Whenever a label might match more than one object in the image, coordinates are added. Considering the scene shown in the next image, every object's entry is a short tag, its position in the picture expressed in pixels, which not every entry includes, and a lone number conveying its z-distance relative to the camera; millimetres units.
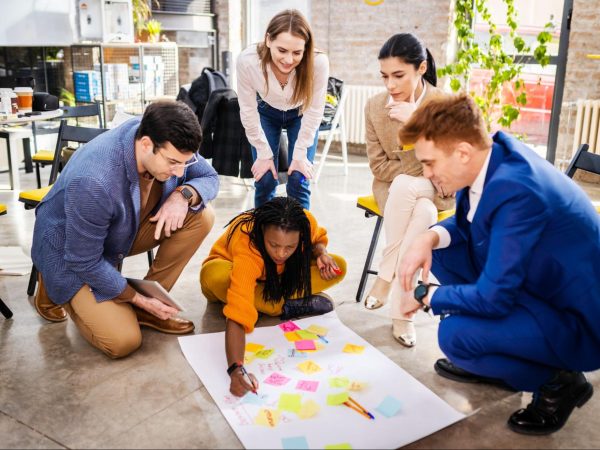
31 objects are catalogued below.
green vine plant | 5195
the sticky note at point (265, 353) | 2219
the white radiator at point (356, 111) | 6141
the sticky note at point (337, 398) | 1937
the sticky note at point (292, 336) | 2367
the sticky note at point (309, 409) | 1872
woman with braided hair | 2219
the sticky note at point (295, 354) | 2232
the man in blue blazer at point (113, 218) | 2096
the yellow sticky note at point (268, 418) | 1828
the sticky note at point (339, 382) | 2045
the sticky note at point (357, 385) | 2027
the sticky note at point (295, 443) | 1729
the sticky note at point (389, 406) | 1893
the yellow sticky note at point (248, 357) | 2174
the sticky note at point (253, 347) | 2260
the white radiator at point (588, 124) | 5039
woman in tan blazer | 2449
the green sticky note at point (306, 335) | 2385
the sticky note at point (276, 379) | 2039
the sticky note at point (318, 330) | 2422
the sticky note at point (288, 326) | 2453
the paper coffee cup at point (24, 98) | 4223
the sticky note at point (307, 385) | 2014
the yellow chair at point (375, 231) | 2737
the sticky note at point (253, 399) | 1930
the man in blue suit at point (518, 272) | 1682
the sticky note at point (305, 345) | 2299
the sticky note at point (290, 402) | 1900
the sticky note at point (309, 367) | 2129
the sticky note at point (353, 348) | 2285
